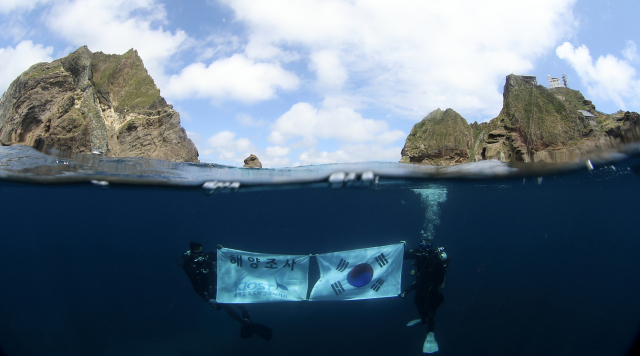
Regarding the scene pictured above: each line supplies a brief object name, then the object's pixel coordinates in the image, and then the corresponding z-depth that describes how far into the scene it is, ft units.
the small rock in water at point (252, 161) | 53.01
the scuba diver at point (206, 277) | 27.68
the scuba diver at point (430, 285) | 26.19
